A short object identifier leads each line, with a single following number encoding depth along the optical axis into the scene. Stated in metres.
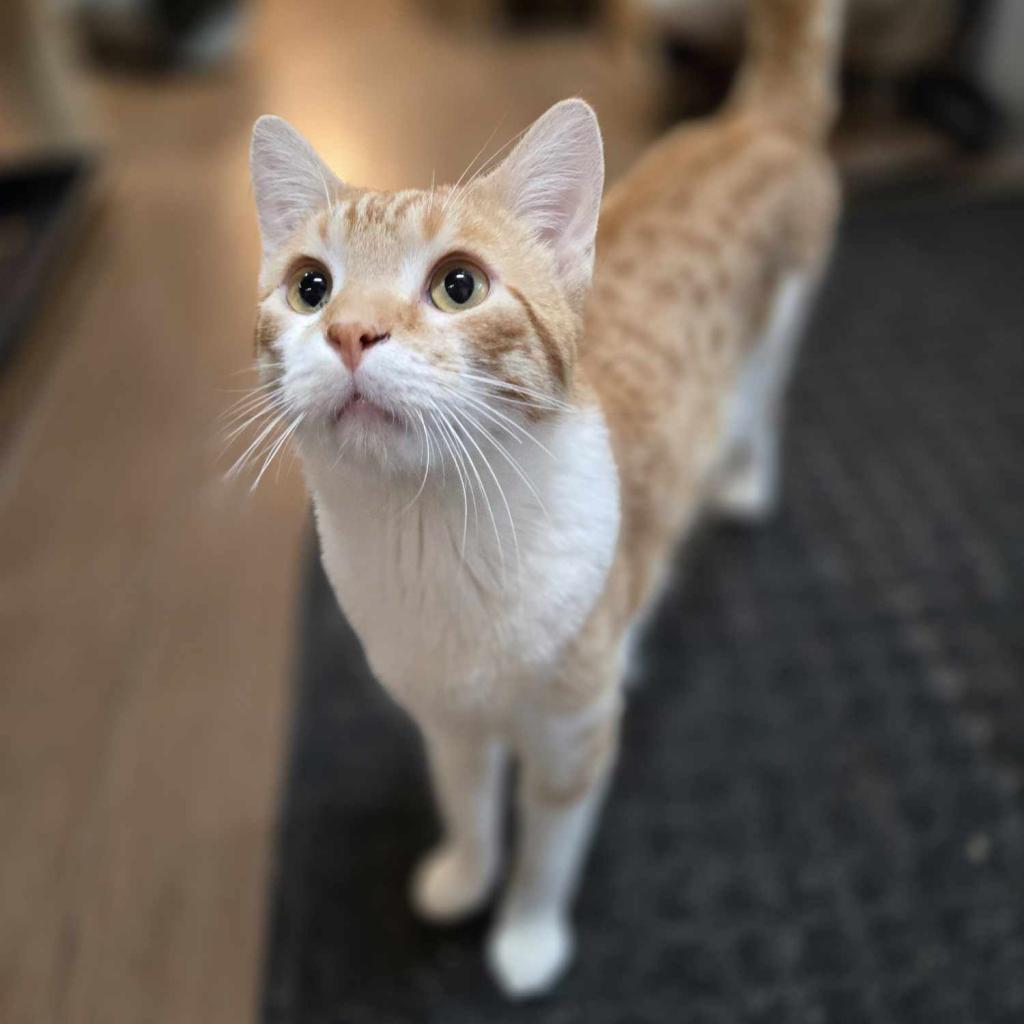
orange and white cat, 0.55
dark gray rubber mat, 1.00
